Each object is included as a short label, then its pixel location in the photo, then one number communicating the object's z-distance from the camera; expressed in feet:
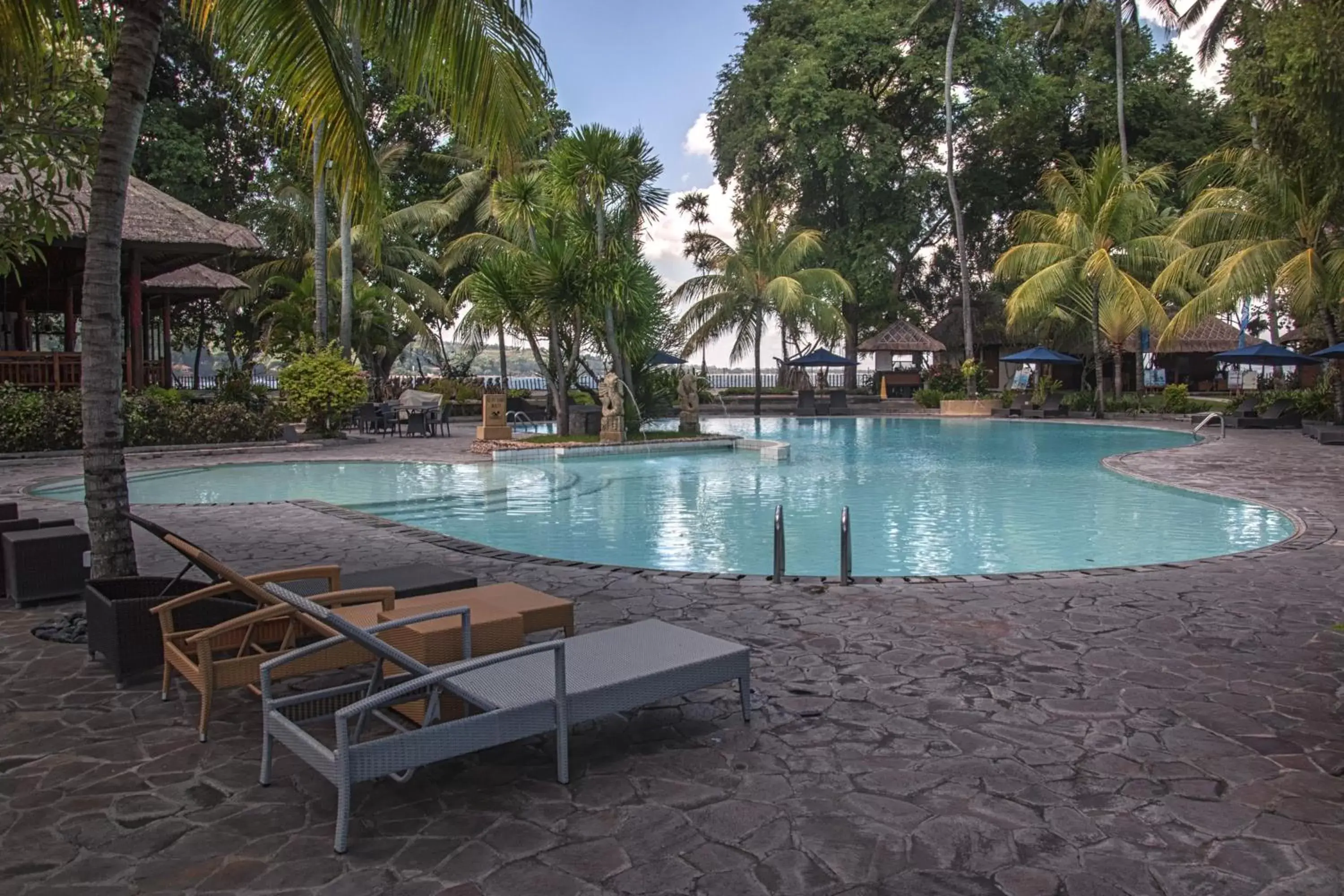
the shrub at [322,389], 67.46
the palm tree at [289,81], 16.70
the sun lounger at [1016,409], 97.35
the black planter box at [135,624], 14.47
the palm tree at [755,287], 102.94
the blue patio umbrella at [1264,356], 81.76
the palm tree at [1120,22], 103.45
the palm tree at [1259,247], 67.15
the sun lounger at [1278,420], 76.64
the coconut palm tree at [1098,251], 88.22
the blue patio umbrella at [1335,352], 66.54
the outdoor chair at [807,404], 106.63
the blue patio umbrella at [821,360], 115.14
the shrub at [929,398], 108.17
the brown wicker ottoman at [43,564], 19.94
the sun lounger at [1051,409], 94.89
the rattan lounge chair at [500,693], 9.90
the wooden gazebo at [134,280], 58.54
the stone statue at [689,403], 67.67
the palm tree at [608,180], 59.57
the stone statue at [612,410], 61.46
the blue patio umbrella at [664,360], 106.22
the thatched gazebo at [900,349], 119.75
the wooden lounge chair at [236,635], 12.33
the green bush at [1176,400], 91.76
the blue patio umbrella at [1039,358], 100.73
